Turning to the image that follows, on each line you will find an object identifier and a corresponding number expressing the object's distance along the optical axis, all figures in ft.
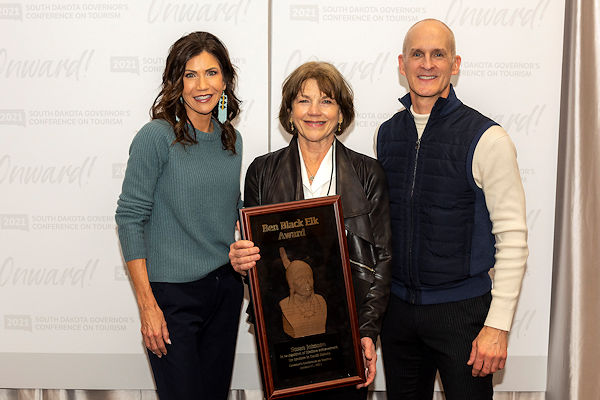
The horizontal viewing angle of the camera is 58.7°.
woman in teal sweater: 7.00
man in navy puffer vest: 6.59
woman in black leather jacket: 6.81
